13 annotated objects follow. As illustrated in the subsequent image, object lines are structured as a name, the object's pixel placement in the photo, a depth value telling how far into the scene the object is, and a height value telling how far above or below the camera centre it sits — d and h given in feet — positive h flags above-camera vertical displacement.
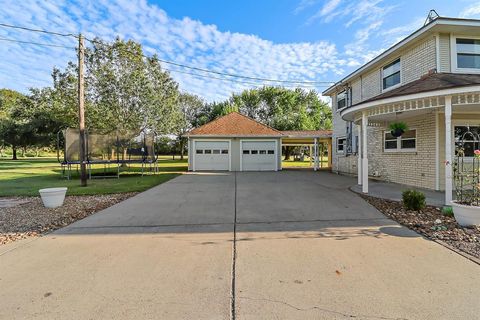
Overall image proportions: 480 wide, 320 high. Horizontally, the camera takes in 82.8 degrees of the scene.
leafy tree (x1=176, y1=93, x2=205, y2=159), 135.17 +24.97
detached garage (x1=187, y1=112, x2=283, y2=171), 64.64 +1.83
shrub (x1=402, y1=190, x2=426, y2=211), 19.62 -3.32
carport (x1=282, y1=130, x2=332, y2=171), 66.85 +4.64
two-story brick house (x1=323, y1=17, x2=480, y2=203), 21.88 +4.51
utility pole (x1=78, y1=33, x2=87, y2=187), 35.42 +7.47
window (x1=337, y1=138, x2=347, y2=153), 54.24 +2.19
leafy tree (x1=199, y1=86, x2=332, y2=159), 133.18 +26.01
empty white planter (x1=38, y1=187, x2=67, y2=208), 22.91 -3.20
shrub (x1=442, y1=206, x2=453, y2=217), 18.33 -3.90
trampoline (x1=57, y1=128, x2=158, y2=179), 49.78 +1.82
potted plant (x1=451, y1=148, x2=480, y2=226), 15.43 -3.12
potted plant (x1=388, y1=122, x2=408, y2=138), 28.45 +2.81
